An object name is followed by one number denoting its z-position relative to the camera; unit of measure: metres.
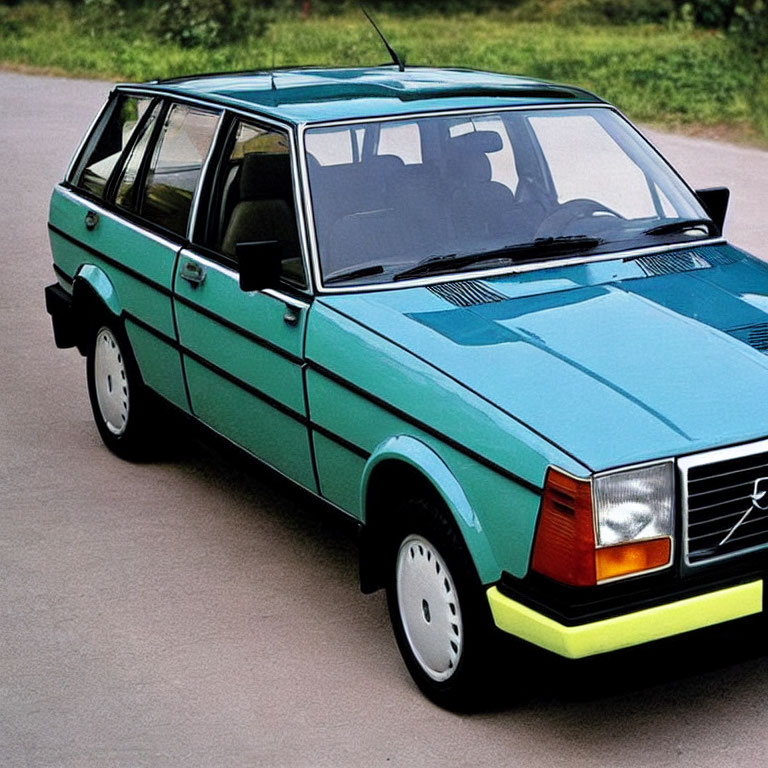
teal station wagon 3.91
